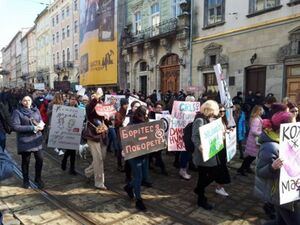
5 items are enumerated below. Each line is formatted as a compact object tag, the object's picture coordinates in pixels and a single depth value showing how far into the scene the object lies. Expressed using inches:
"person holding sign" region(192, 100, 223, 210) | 187.2
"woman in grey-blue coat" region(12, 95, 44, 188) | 221.1
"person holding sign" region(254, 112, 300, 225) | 123.3
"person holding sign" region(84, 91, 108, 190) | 226.1
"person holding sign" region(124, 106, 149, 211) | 192.7
